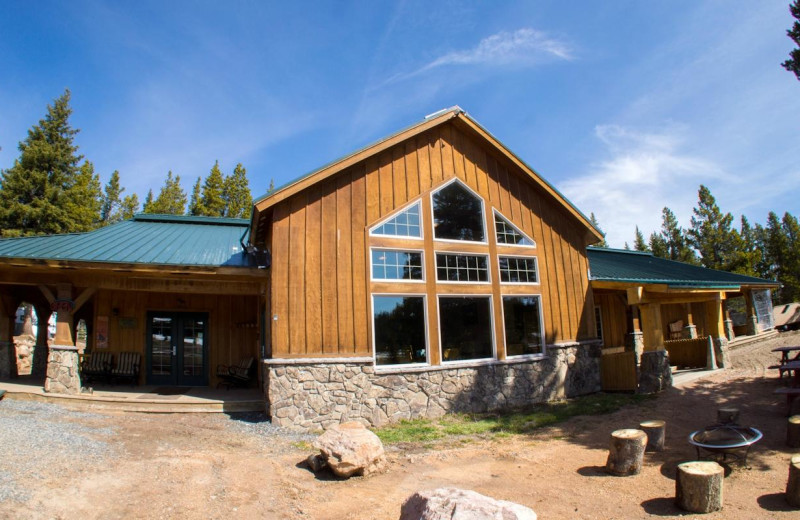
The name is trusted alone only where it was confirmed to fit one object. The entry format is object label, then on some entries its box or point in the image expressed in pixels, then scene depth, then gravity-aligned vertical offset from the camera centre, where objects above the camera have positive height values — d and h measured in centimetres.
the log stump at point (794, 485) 507 -189
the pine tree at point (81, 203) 2380 +720
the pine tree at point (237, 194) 2827 +836
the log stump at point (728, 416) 772 -169
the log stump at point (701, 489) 503 -187
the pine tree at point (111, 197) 3884 +1153
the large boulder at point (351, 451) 612 -160
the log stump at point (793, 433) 690 -180
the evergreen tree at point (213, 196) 2734 +808
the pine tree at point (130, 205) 3600 +1005
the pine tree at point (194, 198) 3124 +967
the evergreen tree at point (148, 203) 3334 +1004
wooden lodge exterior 907 +93
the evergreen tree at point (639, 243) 4721 +782
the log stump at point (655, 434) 718 -180
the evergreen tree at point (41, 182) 2247 +784
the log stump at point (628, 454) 629 -182
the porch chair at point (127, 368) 1128 -72
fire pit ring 619 -176
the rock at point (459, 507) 355 -142
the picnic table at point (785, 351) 1021 -92
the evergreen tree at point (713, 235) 3488 +578
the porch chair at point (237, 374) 1154 -99
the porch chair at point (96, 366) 1103 -63
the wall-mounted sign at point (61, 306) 959 +71
